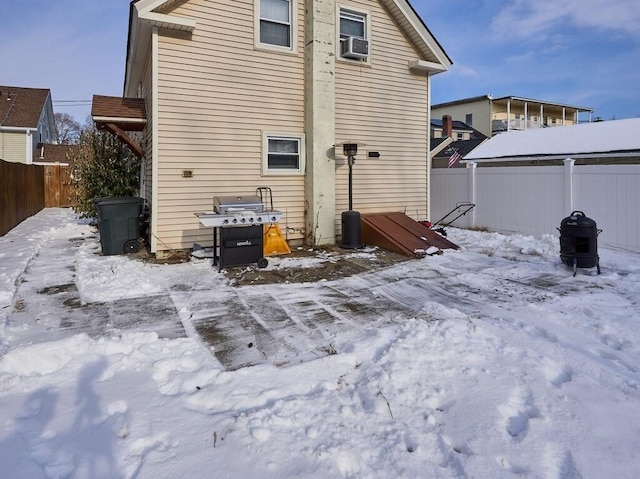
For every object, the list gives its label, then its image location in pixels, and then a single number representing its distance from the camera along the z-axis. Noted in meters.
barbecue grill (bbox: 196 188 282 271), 6.78
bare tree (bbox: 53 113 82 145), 49.04
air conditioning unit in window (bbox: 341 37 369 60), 9.27
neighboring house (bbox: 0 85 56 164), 22.33
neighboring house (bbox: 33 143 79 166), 26.45
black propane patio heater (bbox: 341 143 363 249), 8.71
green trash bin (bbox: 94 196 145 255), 7.79
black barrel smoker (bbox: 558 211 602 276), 6.45
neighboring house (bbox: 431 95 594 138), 35.06
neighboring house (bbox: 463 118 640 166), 10.66
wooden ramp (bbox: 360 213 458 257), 8.48
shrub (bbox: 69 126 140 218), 10.82
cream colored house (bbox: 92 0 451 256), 7.79
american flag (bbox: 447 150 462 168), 19.00
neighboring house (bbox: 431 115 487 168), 24.86
